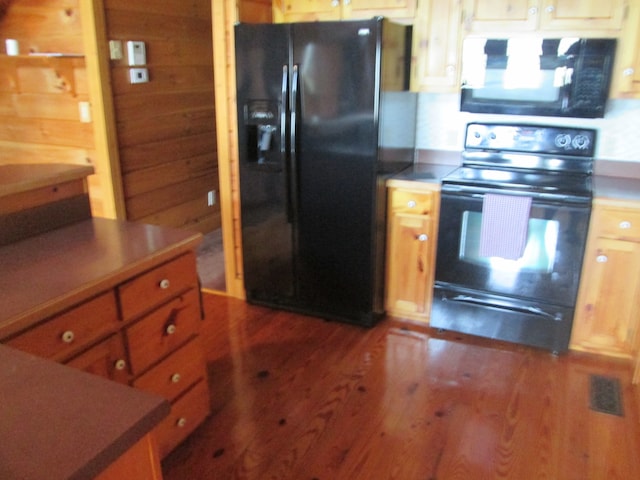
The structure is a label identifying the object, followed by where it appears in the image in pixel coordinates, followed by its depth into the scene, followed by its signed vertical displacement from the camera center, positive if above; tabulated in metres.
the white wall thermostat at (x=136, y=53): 3.45 +0.18
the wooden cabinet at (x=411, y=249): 2.91 -0.87
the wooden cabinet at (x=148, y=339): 1.53 -0.79
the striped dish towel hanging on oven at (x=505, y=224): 2.63 -0.65
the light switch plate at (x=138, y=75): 3.51 +0.05
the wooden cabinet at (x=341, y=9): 2.89 +0.40
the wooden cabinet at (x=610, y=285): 2.54 -0.92
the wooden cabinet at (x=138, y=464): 0.90 -0.63
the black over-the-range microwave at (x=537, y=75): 2.59 +0.06
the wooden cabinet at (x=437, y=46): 2.81 +0.21
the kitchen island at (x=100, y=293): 1.48 -0.59
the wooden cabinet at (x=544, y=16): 2.53 +0.34
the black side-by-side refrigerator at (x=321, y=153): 2.70 -0.35
